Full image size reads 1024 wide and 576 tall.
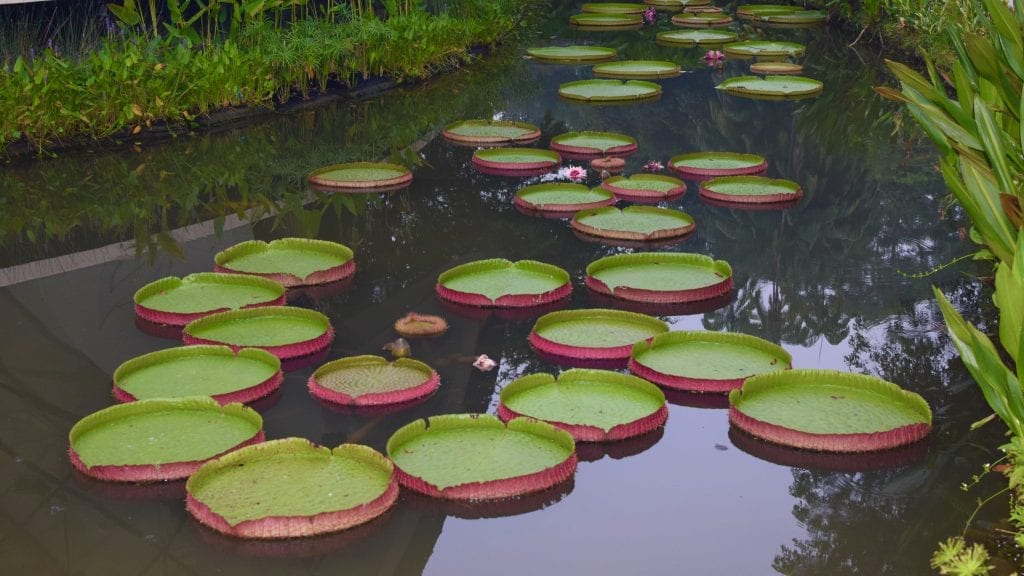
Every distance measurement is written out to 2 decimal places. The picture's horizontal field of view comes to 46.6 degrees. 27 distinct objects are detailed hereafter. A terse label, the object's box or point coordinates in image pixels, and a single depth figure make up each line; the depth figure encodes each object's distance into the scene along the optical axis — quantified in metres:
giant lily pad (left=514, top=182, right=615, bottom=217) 5.79
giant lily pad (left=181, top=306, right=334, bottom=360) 4.04
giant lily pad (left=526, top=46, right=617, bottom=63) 10.29
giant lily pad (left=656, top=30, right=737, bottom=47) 11.41
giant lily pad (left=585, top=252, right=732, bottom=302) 4.57
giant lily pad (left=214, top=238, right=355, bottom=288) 4.74
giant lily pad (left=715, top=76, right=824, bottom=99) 8.82
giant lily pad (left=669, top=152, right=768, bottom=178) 6.41
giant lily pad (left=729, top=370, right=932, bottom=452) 3.36
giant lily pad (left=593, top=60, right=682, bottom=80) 9.52
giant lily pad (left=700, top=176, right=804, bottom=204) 5.95
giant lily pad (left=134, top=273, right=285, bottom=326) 4.32
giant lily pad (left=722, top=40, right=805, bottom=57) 10.53
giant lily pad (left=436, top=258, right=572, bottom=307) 4.51
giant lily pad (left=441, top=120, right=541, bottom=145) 7.24
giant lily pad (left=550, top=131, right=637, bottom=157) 6.92
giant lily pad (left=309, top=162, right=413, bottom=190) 6.21
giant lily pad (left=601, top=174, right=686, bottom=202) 6.01
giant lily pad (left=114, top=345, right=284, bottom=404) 3.65
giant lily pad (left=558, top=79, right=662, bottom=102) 8.66
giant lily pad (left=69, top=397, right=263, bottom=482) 3.20
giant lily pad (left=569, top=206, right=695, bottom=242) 5.36
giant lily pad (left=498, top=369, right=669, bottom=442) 3.45
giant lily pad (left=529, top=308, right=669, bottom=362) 4.00
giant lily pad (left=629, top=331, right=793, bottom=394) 3.75
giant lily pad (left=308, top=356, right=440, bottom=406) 3.66
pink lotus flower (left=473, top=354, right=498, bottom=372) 3.95
